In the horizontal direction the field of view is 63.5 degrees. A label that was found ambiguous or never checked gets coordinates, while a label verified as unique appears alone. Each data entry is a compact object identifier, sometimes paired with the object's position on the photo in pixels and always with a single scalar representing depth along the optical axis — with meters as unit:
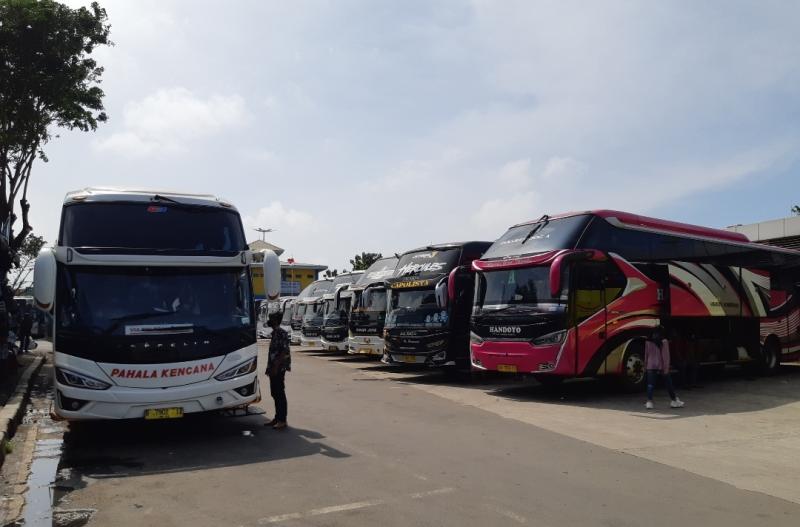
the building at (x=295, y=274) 70.81
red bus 12.76
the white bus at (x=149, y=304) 7.95
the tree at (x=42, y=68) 15.37
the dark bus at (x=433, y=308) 16.11
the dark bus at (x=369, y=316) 20.20
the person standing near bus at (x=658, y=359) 11.86
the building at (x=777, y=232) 22.83
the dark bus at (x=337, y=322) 24.41
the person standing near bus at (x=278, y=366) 9.57
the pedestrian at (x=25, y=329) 23.55
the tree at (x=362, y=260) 68.97
